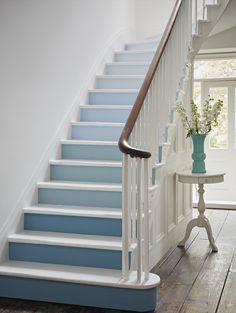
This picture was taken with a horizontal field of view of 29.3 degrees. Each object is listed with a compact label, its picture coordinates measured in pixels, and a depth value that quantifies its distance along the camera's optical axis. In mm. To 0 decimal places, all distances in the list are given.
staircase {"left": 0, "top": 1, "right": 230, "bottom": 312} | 2967
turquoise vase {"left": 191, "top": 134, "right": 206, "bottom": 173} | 4477
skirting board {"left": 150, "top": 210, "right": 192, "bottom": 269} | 3827
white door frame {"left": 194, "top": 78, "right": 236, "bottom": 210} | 6898
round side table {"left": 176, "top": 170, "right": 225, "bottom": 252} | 4312
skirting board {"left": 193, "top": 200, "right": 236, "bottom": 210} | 6691
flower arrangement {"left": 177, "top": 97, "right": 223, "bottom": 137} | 4441
